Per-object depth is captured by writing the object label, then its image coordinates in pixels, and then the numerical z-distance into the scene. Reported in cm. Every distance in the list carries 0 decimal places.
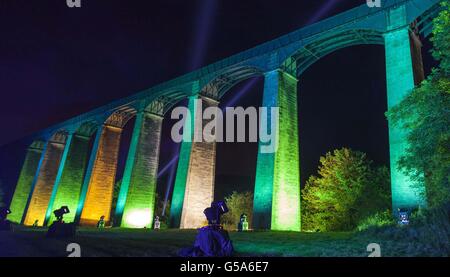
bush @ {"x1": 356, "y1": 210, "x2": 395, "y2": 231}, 1208
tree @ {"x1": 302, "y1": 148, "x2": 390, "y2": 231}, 2877
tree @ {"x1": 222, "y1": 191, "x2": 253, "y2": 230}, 4875
